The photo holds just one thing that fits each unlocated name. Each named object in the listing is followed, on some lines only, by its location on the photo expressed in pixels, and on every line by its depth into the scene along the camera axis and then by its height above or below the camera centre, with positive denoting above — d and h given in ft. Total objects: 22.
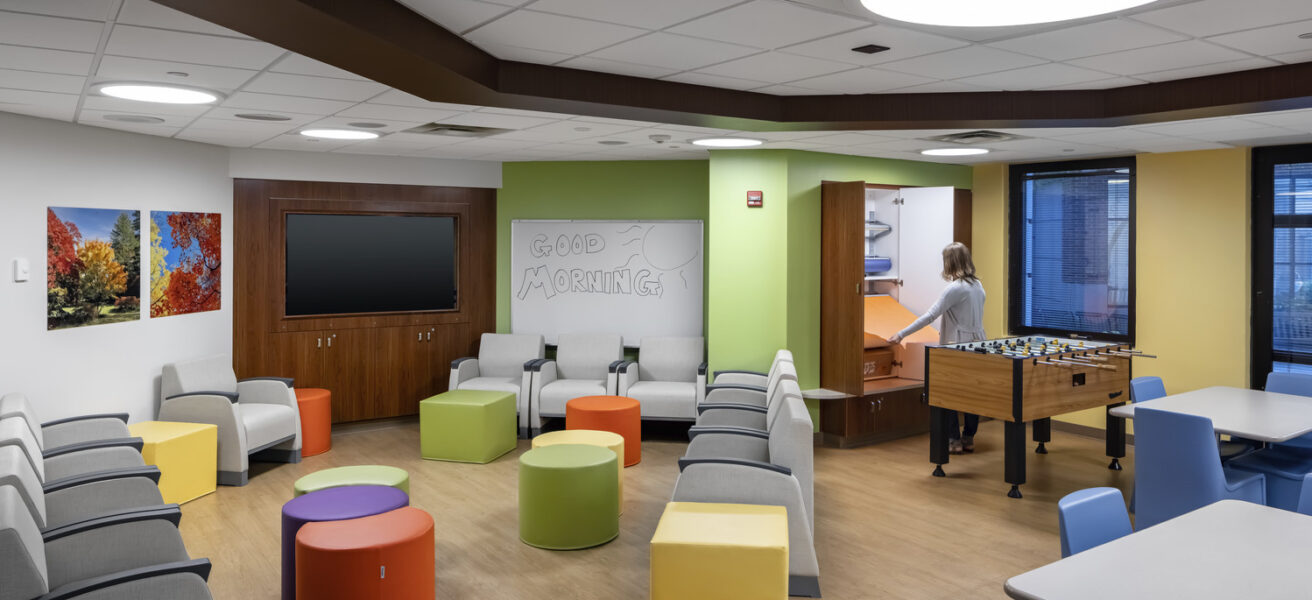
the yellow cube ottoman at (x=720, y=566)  12.03 -3.90
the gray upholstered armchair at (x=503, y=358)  26.63 -2.28
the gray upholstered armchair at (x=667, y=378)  24.38 -2.78
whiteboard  27.04 +0.21
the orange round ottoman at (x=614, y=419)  22.13 -3.44
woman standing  22.93 -0.52
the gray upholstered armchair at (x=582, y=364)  25.34 -2.42
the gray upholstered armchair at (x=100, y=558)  9.25 -3.41
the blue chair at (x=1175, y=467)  13.50 -2.92
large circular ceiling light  10.57 +3.40
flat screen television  25.81 +0.64
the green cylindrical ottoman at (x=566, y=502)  16.11 -4.06
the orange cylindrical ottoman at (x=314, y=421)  23.48 -3.69
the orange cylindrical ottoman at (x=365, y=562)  12.17 -3.92
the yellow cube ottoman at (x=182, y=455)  18.47 -3.70
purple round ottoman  13.51 -3.58
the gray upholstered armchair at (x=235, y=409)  20.42 -3.06
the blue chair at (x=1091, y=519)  9.50 -2.64
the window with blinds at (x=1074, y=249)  25.54 +1.07
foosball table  18.63 -2.19
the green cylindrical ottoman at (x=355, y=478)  15.72 -3.58
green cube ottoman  22.34 -3.72
